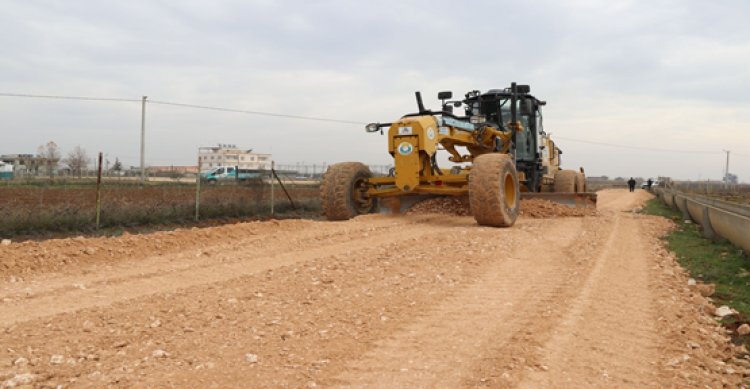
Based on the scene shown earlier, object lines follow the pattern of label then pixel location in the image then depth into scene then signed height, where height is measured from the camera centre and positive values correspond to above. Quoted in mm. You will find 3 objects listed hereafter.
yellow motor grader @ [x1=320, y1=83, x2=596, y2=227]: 10828 +342
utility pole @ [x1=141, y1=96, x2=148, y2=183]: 34000 +2622
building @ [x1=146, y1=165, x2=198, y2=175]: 34181 -117
